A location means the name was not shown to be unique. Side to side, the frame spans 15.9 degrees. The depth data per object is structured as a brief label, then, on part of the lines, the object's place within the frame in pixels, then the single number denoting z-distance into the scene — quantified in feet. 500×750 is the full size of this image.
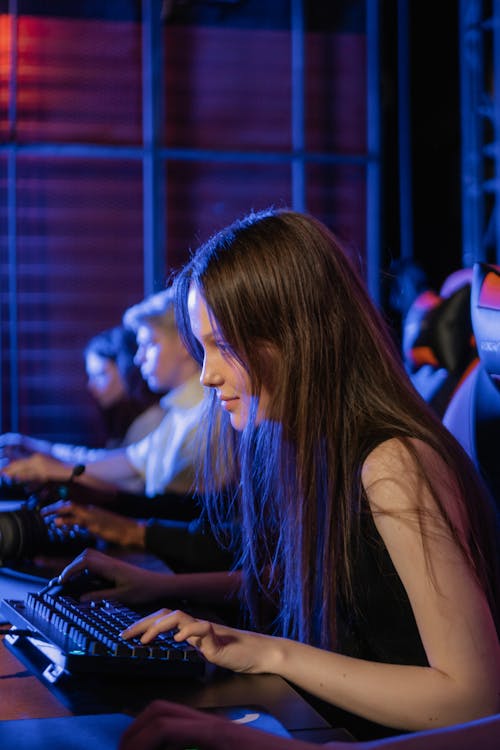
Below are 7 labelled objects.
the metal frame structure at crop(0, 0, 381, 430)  28.21
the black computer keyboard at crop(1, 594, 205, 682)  6.92
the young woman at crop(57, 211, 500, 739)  6.97
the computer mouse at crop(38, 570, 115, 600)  8.13
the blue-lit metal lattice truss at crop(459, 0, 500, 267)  24.24
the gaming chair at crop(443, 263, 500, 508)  8.00
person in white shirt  14.48
